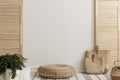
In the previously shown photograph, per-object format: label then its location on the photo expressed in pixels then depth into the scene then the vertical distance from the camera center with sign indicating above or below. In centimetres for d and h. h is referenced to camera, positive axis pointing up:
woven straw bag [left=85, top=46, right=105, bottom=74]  348 -39
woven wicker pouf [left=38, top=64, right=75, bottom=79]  314 -48
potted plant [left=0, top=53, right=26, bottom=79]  216 -24
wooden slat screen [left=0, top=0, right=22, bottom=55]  349 +24
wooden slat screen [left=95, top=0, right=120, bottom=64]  352 +27
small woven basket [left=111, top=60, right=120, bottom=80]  274 -46
